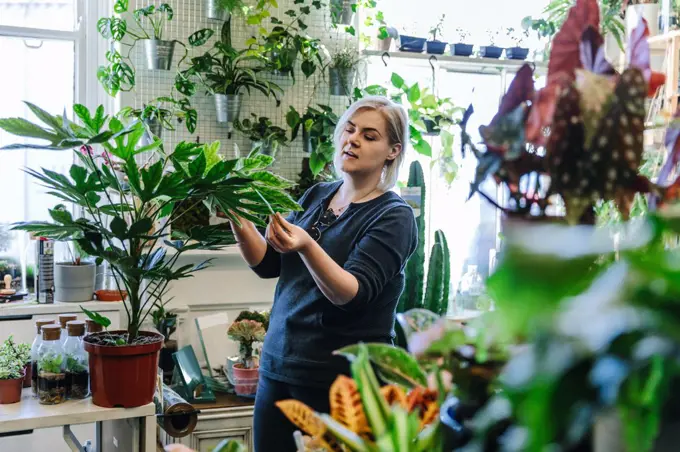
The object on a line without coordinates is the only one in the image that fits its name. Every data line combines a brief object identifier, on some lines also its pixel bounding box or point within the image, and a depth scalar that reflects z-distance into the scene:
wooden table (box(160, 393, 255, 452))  3.20
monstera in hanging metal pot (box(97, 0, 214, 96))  3.60
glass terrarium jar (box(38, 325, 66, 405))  2.22
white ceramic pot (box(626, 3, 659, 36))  4.29
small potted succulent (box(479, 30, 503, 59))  4.54
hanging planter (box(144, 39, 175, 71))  3.62
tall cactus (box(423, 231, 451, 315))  4.02
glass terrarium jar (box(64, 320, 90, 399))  2.26
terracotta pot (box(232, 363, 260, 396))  3.36
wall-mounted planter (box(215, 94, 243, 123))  3.74
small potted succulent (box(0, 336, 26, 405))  2.25
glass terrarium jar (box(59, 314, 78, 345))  2.33
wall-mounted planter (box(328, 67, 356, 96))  3.97
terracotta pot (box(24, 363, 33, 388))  2.41
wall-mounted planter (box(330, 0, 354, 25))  3.93
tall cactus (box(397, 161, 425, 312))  3.97
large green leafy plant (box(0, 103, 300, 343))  1.88
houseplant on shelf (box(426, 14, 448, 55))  4.37
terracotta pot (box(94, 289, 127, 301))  3.66
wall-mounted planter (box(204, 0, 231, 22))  3.70
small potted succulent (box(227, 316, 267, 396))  3.36
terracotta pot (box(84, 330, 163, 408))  2.13
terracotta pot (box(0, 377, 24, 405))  2.25
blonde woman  2.20
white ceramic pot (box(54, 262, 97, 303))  3.58
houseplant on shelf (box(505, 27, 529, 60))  4.60
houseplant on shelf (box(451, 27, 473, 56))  4.47
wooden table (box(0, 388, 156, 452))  2.13
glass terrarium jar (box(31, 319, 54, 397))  2.27
